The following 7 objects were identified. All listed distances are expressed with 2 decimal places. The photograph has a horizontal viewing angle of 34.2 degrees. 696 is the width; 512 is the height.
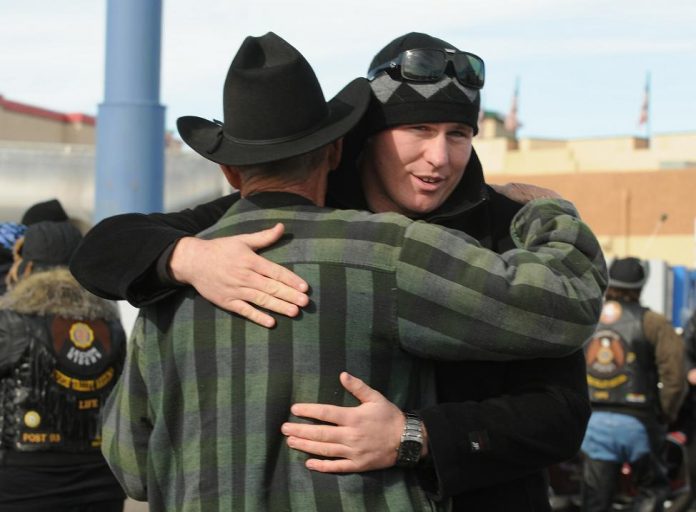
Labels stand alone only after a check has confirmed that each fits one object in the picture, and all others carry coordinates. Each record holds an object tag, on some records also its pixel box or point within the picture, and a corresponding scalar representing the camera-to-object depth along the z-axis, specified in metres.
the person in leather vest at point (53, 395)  4.73
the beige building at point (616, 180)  40.47
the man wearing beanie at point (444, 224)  2.23
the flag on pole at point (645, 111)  61.69
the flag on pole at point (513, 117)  66.88
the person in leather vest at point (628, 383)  7.84
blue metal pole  7.80
